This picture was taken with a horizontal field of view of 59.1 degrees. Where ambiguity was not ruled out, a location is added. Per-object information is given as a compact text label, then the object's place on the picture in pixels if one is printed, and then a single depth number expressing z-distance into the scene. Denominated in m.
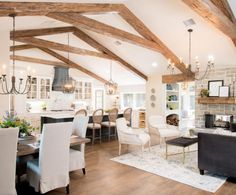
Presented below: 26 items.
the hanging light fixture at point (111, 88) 9.02
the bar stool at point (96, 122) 6.32
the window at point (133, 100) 11.01
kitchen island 6.02
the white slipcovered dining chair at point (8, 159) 2.27
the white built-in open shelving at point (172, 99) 8.95
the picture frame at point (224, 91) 6.64
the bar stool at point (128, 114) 7.42
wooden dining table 2.82
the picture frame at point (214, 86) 6.86
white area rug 3.53
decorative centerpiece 3.29
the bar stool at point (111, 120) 6.73
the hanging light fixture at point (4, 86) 5.10
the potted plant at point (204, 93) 7.08
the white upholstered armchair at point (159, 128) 5.80
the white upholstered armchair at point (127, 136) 5.04
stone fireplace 6.64
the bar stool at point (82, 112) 6.38
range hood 9.27
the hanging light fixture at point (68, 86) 7.36
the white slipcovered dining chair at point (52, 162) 2.82
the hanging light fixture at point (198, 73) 6.23
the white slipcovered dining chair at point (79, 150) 3.56
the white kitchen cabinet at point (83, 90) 10.42
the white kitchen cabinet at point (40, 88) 8.74
